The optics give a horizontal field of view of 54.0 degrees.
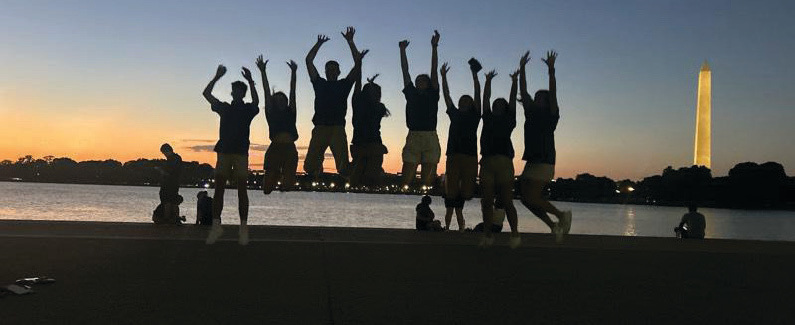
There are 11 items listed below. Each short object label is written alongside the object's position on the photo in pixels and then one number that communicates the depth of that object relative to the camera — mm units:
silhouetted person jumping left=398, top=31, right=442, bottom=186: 11312
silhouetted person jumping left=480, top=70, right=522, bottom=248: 11383
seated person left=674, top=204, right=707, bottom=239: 18406
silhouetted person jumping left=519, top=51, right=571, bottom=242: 11398
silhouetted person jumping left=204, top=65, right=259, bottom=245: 10812
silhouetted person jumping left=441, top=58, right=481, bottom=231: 11453
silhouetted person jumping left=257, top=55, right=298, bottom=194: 11102
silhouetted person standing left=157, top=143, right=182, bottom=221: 16812
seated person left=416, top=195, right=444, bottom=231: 17172
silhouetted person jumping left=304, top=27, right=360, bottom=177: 11086
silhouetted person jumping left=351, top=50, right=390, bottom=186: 11242
